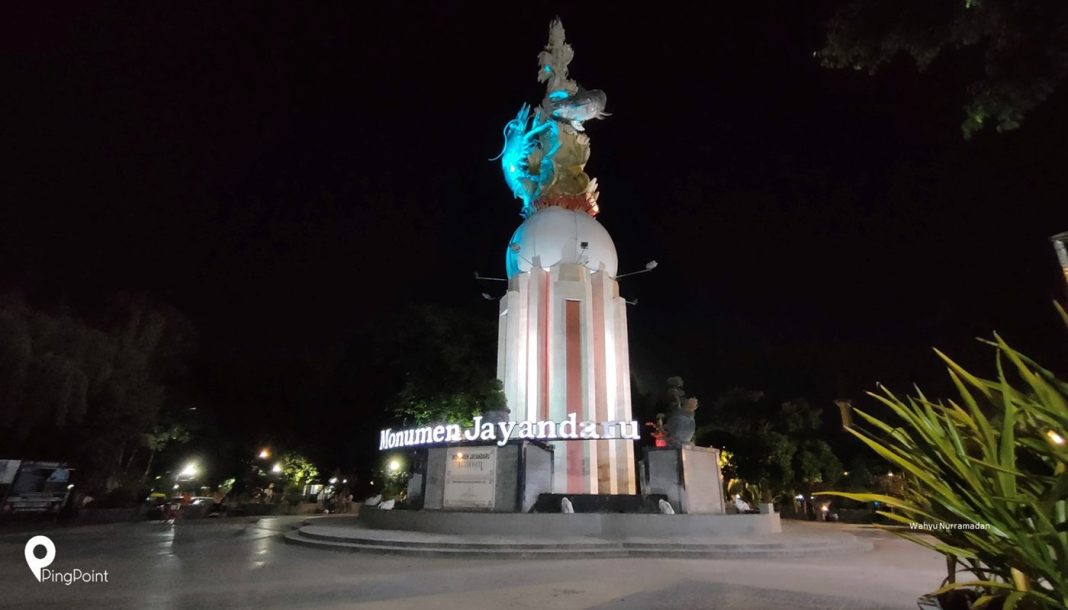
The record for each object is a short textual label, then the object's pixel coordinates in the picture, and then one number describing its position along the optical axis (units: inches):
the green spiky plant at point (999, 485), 126.0
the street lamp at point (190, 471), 1664.6
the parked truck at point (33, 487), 834.2
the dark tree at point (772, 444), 1385.3
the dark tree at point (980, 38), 244.4
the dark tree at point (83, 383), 842.8
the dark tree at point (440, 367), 1077.1
